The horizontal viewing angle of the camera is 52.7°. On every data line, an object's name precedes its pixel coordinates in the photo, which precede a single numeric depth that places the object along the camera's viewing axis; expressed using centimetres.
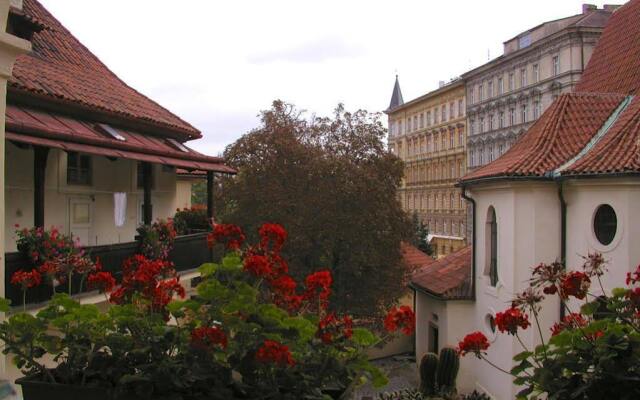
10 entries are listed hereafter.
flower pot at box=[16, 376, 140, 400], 402
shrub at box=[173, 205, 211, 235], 1684
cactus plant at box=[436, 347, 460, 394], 1794
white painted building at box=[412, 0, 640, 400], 1537
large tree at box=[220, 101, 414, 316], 2573
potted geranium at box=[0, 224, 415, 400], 388
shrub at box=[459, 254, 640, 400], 418
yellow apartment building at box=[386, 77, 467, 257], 6200
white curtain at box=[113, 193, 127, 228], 1370
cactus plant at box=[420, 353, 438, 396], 1848
